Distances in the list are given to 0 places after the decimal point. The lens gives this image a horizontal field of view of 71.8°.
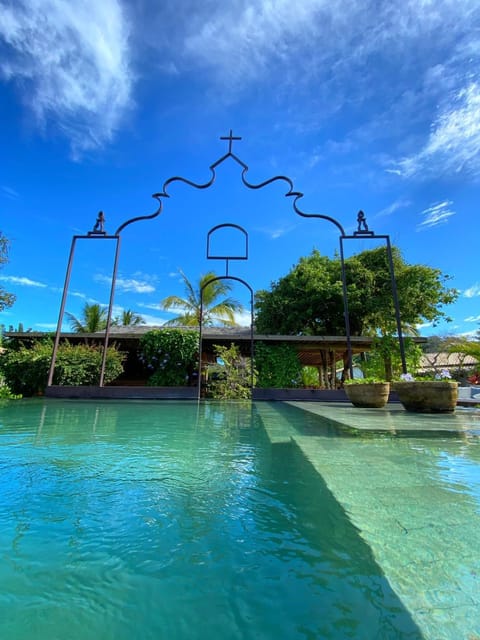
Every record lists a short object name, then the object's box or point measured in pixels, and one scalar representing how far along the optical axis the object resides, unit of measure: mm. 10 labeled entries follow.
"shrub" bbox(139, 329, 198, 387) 10930
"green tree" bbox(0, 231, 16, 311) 14789
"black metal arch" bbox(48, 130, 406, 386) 6949
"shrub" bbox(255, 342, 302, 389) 11695
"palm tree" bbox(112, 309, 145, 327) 22978
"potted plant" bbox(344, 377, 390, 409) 5148
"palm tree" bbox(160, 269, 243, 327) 19141
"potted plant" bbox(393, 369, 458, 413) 4258
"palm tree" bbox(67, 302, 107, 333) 19641
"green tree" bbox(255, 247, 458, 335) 17375
